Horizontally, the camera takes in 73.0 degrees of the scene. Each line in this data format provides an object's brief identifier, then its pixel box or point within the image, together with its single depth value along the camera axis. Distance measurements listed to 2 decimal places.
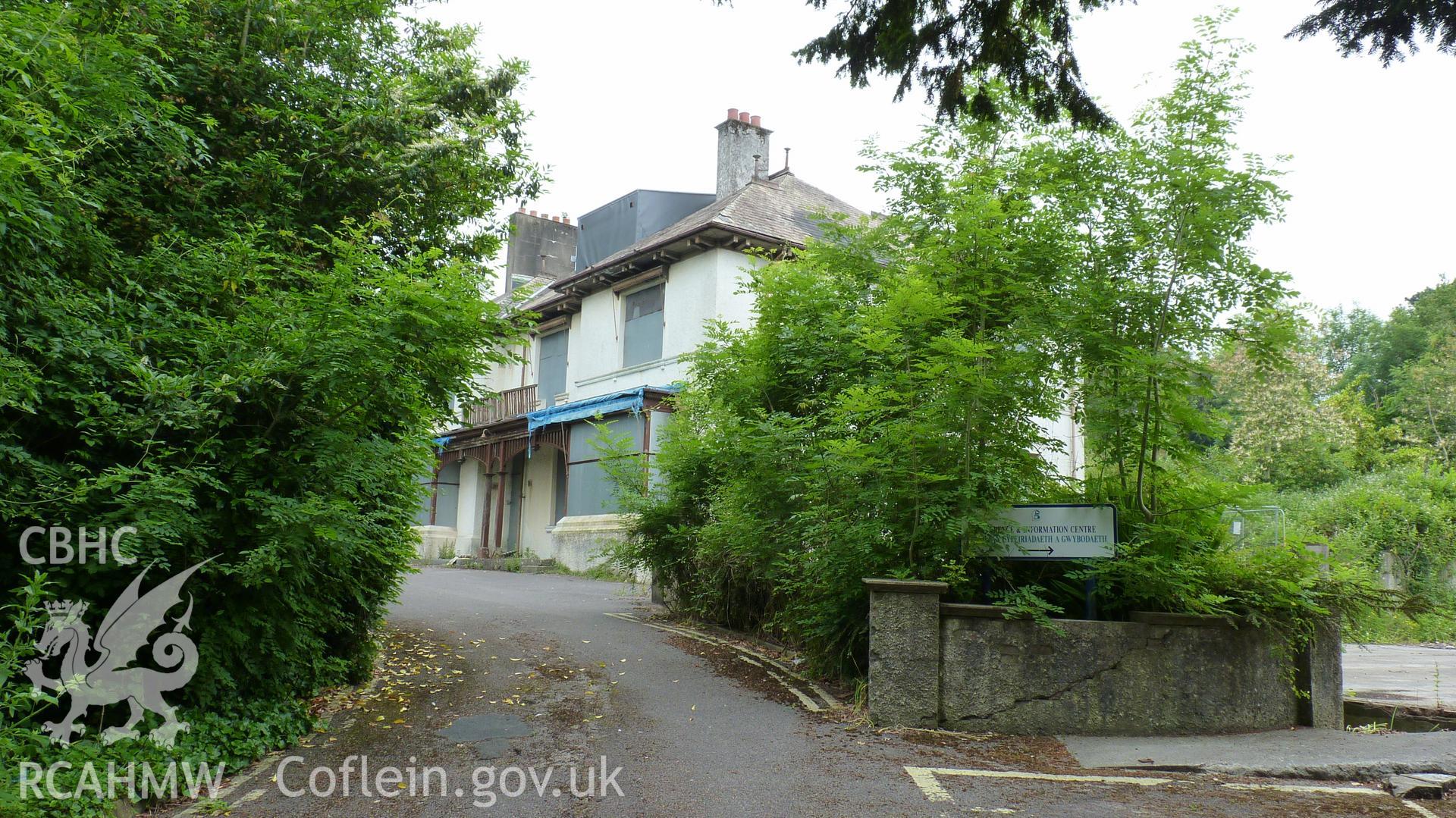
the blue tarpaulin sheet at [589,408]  22.05
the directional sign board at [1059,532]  7.95
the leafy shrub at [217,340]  5.36
